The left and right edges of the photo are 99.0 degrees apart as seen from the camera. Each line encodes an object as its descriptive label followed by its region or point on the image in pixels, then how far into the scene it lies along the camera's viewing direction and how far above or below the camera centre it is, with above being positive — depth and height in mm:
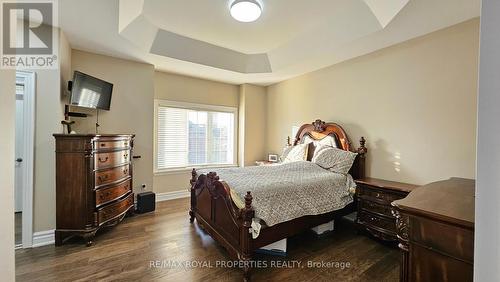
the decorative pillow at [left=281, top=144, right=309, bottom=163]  3861 -266
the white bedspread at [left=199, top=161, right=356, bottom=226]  2232 -571
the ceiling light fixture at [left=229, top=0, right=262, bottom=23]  2438 +1518
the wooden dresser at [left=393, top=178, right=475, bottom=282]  969 -476
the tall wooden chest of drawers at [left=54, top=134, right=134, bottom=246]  2572 -614
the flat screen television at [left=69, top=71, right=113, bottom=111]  2730 +623
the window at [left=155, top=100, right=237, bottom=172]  4387 +65
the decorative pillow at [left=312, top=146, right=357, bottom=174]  3121 -296
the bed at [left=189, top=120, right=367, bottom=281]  2109 -745
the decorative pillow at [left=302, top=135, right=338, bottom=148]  3655 -28
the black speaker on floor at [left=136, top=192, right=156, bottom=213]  3613 -1108
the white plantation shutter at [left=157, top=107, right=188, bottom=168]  4375 +16
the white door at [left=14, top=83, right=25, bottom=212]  3119 -274
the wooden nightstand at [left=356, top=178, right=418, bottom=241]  2609 -833
